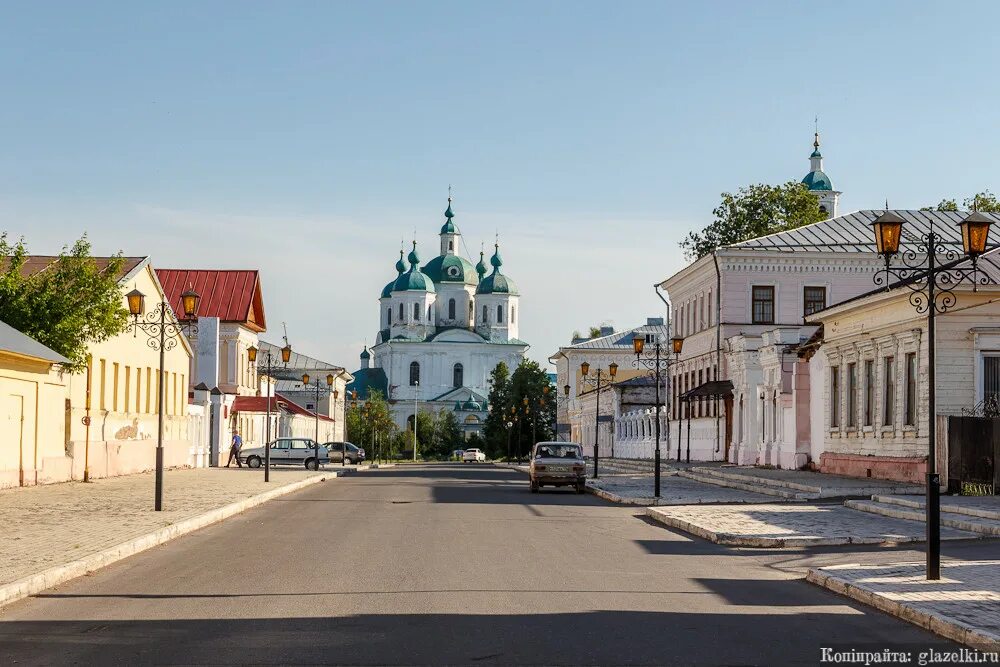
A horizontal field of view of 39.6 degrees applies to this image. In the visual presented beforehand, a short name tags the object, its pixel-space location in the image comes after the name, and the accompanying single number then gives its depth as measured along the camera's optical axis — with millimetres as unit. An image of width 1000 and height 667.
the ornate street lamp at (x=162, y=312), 25266
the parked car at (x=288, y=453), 65500
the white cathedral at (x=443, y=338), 189875
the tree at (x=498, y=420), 135238
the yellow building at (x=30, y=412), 32344
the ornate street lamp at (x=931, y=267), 14023
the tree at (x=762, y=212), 79938
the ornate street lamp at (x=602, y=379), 58969
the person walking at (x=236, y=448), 63594
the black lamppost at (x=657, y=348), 32062
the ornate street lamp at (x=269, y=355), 41531
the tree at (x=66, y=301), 37375
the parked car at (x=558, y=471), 38125
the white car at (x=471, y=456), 132000
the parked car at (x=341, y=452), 77938
